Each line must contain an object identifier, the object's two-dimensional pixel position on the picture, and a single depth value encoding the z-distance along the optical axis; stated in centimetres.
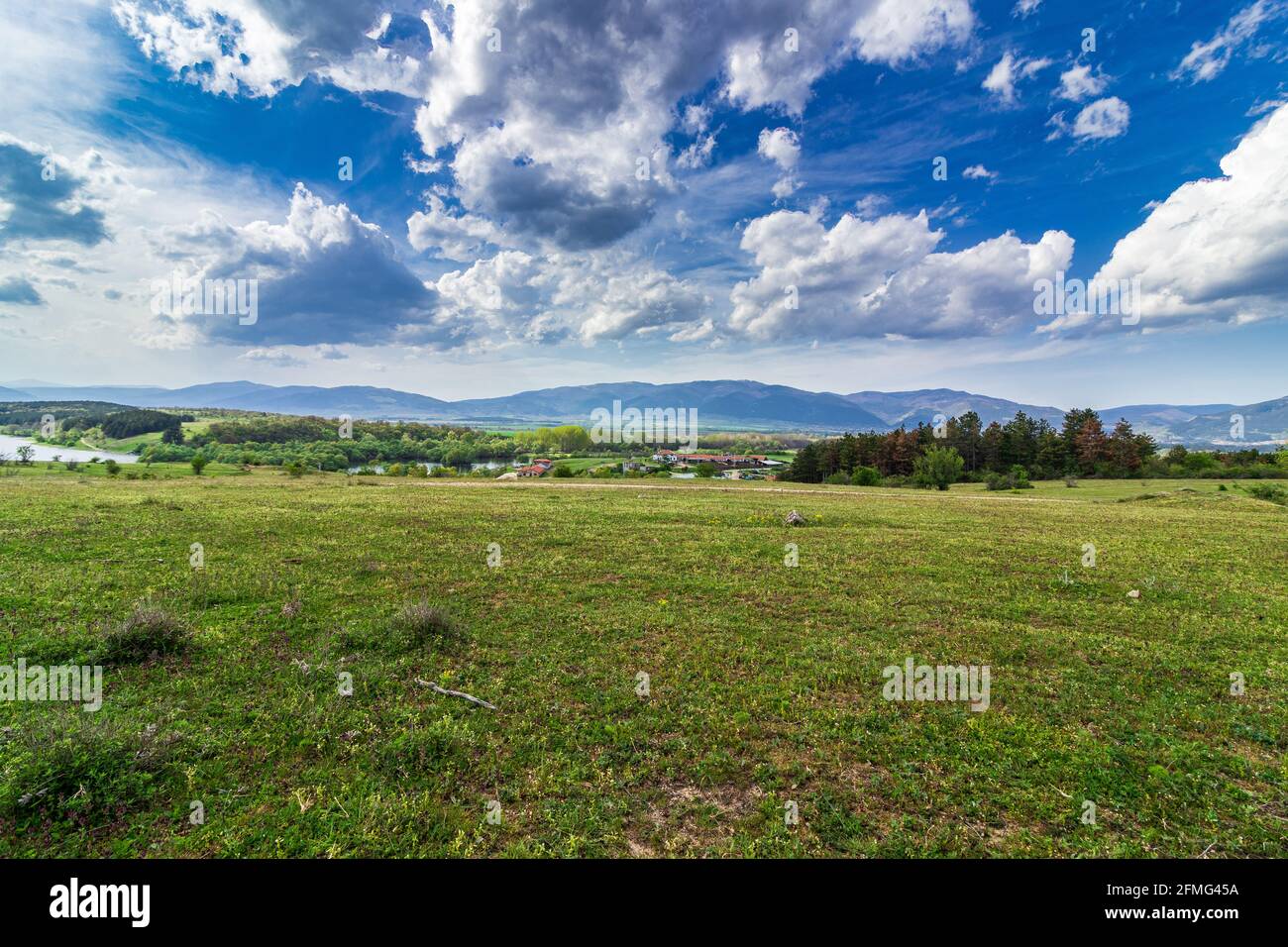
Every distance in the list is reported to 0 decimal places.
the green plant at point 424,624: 1011
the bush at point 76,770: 519
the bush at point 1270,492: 3886
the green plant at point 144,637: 861
